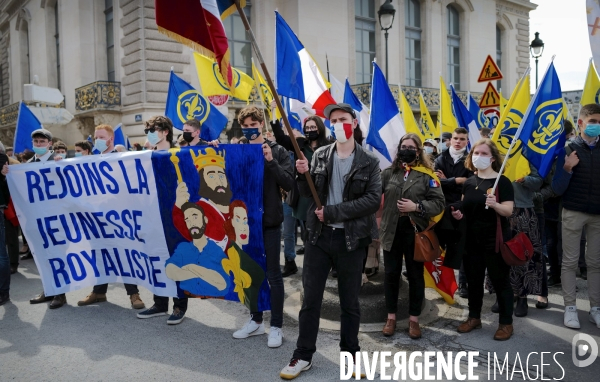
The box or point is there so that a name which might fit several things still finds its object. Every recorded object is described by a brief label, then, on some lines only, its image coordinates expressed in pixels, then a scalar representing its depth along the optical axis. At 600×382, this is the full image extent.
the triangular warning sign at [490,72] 8.10
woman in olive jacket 4.27
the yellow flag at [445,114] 8.20
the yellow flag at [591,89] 5.30
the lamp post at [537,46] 15.00
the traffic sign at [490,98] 8.28
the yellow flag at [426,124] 10.48
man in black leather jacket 3.43
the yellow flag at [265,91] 6.47
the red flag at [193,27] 3.50
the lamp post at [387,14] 12.18
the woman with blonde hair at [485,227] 4.24
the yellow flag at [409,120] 7.09
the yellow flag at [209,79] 7.70
